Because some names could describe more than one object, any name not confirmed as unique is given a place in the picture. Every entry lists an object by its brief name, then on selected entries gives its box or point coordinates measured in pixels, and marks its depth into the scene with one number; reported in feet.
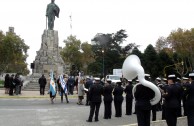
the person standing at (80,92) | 49.50
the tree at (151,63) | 146.56
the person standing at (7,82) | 66.73
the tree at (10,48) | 152.20
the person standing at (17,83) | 64.97
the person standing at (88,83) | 52.57
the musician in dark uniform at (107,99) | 34.78
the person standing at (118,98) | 36.52
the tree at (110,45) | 196.87
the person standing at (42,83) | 66.94
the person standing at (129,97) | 38.40
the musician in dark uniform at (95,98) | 32.12
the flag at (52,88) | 50.87
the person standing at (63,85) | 52.92
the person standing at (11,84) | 64.66
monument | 91.67
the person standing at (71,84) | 69.44
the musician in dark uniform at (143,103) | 22.34
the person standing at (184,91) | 25.45
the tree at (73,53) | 194.90
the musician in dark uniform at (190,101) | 24.82
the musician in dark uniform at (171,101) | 24.34
